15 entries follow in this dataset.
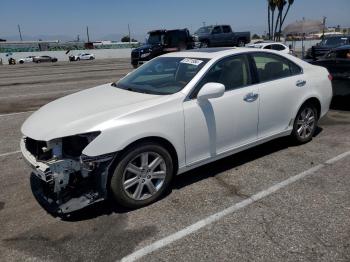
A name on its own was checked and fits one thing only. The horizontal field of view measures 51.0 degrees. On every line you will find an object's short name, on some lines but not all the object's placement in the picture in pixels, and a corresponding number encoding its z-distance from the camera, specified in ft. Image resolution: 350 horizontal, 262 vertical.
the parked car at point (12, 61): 160.86
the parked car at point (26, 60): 173.27
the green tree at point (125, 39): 430.20
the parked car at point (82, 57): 177.80
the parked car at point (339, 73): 26.37
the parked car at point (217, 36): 94.79
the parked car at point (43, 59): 170.83
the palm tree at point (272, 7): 164.19
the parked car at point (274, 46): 63.10
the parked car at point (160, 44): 67.26
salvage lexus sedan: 11.68
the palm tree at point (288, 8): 164.00
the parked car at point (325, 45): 65.67
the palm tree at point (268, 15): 165.89
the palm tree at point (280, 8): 162.71
